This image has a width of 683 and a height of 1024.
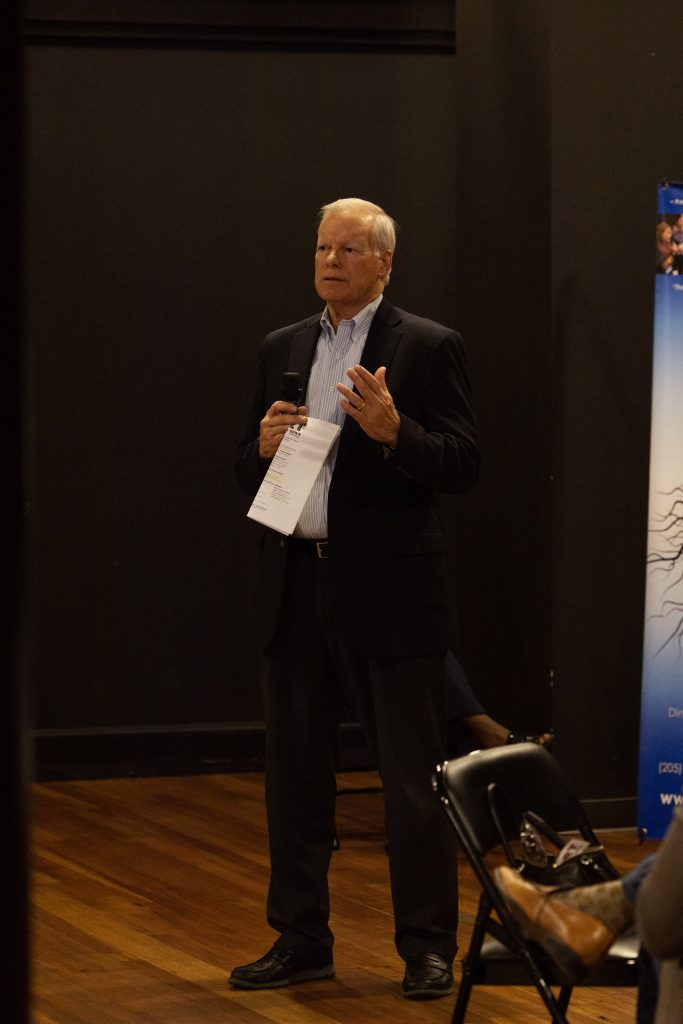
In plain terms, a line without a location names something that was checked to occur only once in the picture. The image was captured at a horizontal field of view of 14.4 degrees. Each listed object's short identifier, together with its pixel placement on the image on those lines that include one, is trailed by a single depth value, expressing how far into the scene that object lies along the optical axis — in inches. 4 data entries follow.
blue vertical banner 363.6
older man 252.0
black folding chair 176.9
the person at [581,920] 164.7
